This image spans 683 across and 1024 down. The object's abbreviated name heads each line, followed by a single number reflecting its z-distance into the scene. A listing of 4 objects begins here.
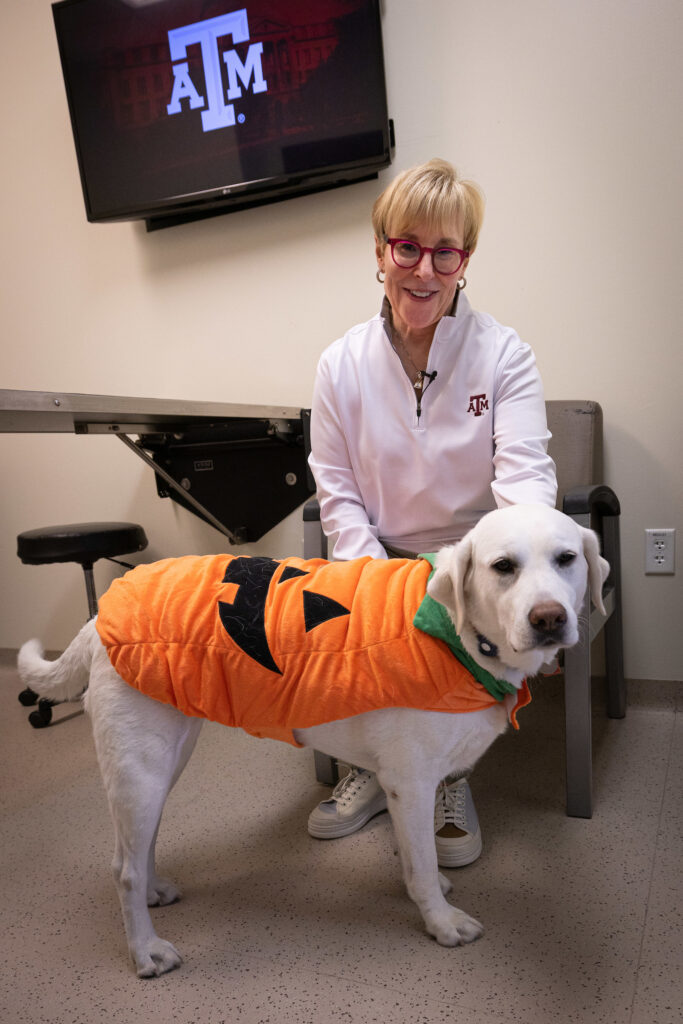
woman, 1.43
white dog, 1.02
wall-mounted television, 2.10
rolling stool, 2.21
